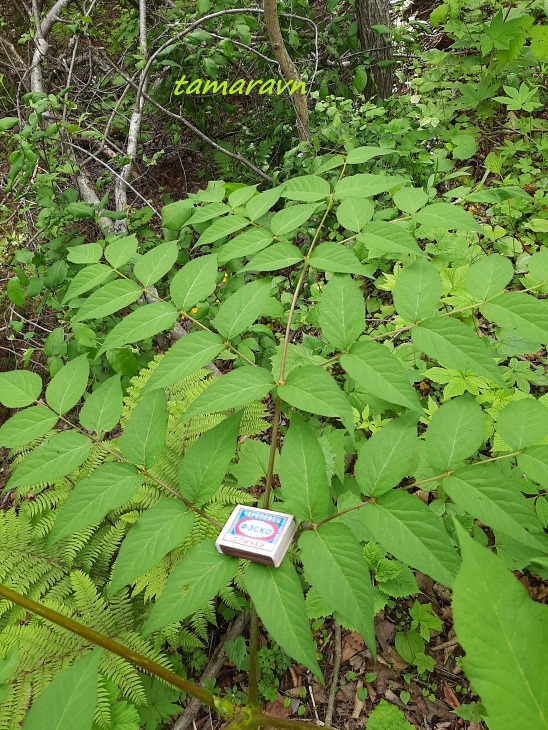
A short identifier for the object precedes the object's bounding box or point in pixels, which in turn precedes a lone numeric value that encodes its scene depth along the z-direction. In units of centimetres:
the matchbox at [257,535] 37
